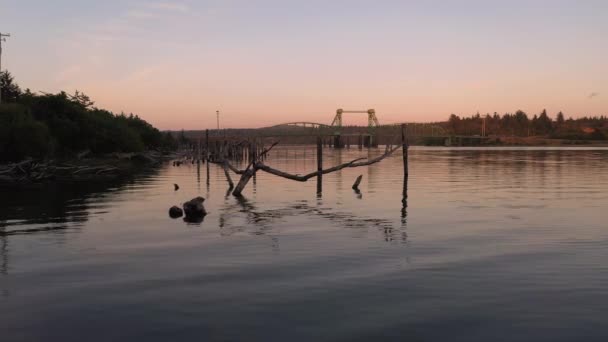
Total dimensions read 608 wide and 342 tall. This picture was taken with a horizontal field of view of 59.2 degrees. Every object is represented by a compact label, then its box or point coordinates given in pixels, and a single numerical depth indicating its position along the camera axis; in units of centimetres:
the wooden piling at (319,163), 3397
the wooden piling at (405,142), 4147
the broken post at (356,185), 3452
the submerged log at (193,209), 2191
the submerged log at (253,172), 2908
